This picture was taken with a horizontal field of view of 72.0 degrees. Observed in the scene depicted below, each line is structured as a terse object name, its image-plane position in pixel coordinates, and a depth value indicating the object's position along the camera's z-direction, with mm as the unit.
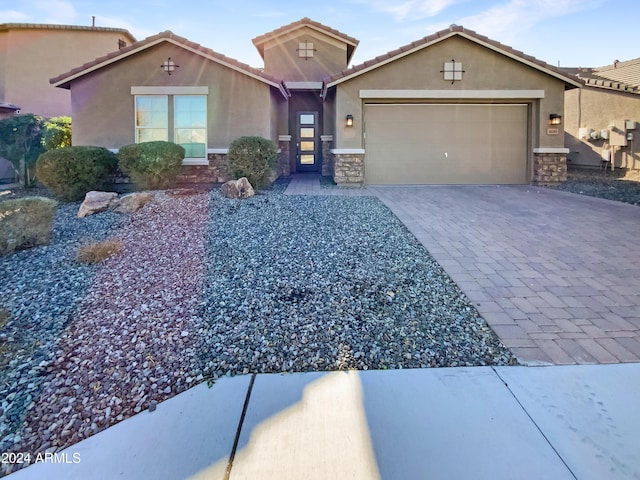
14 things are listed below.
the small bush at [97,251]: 5557
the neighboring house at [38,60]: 18500
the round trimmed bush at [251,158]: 10992
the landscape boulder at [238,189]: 9789
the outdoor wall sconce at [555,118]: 12430
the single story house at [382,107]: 12305
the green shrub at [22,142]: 13289
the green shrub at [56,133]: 13500
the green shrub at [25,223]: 6031
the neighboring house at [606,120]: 16297
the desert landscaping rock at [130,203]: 8445
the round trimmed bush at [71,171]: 9609
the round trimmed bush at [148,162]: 10453
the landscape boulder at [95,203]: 8368
